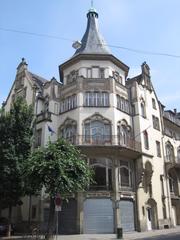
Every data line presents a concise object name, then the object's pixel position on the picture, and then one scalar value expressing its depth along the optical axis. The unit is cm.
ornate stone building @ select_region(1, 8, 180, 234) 2039
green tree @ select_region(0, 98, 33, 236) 1815
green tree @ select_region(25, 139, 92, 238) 1514
